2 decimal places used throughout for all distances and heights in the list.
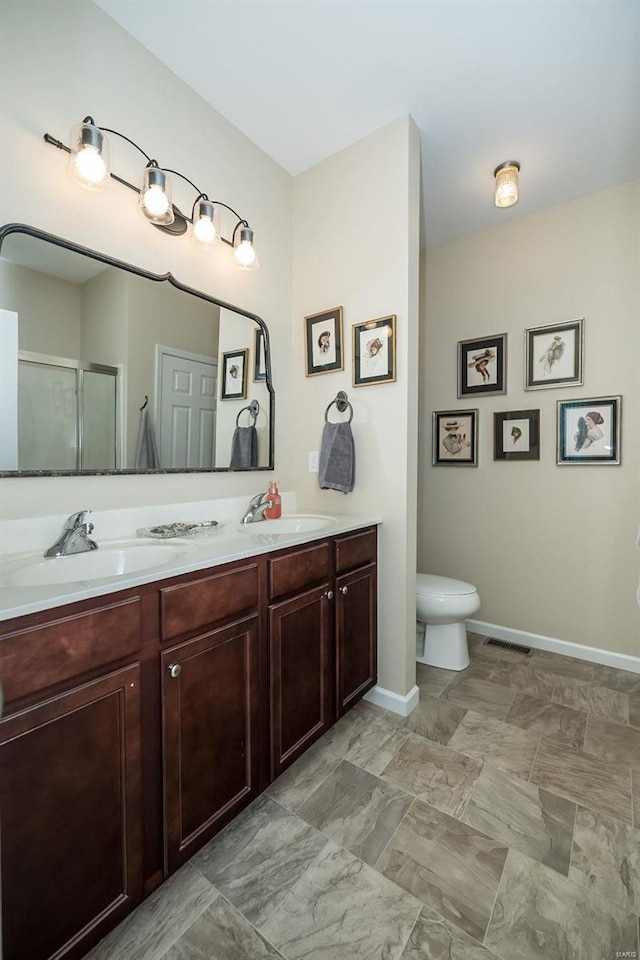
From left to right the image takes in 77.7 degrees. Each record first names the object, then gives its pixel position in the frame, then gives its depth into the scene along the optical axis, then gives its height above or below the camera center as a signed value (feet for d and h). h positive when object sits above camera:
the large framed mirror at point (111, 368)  4.11 +1.32
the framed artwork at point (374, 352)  6.12 +1.96
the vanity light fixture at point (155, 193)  4.24 +3.46
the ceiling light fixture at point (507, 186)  6.89 +5.04
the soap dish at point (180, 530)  4.79 -0.70
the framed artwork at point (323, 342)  6.76 +2.32
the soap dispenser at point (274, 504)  6.27 -0.46
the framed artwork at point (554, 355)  7.86 +2.46
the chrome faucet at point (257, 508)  6.02 -0.52
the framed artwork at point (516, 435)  8.37 +0.88
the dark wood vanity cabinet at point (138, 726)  2.61 -2.10
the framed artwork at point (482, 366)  8.70 +2.47
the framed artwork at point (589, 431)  7.53 +0.88
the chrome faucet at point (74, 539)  3.92 -0.66
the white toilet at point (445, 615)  7.24 -2.57
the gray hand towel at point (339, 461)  6.43 +0.23
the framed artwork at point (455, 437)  9.15 +0.89
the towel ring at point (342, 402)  6.64 +1.22
